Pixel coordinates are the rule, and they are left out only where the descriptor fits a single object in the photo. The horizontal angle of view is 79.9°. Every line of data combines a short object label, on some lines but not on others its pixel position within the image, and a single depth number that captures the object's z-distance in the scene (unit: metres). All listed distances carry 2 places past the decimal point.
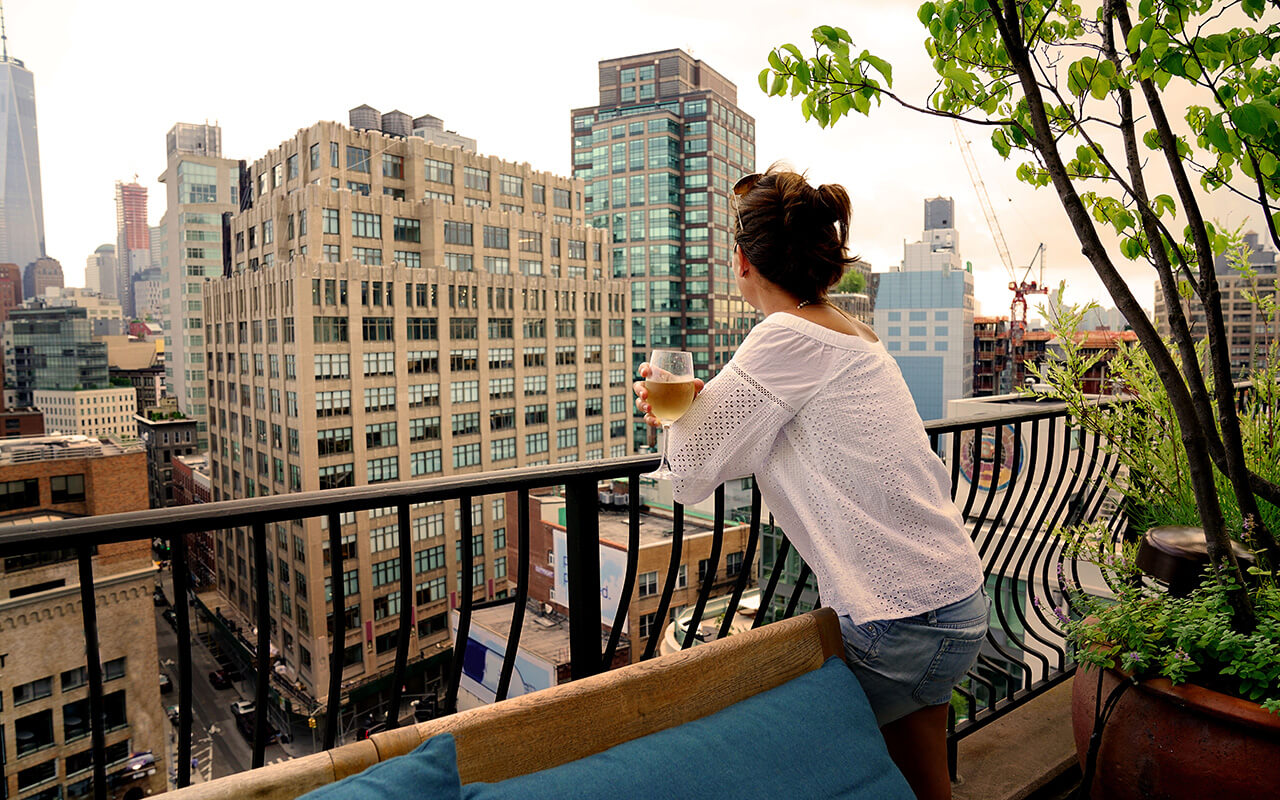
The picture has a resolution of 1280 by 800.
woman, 1.08
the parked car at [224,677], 32.12
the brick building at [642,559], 22.45
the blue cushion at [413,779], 0.69
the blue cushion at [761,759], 0.81
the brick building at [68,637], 18.27
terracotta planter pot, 1.33
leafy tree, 1.52
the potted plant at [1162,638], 1.35
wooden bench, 0.77
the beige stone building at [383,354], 29.75
